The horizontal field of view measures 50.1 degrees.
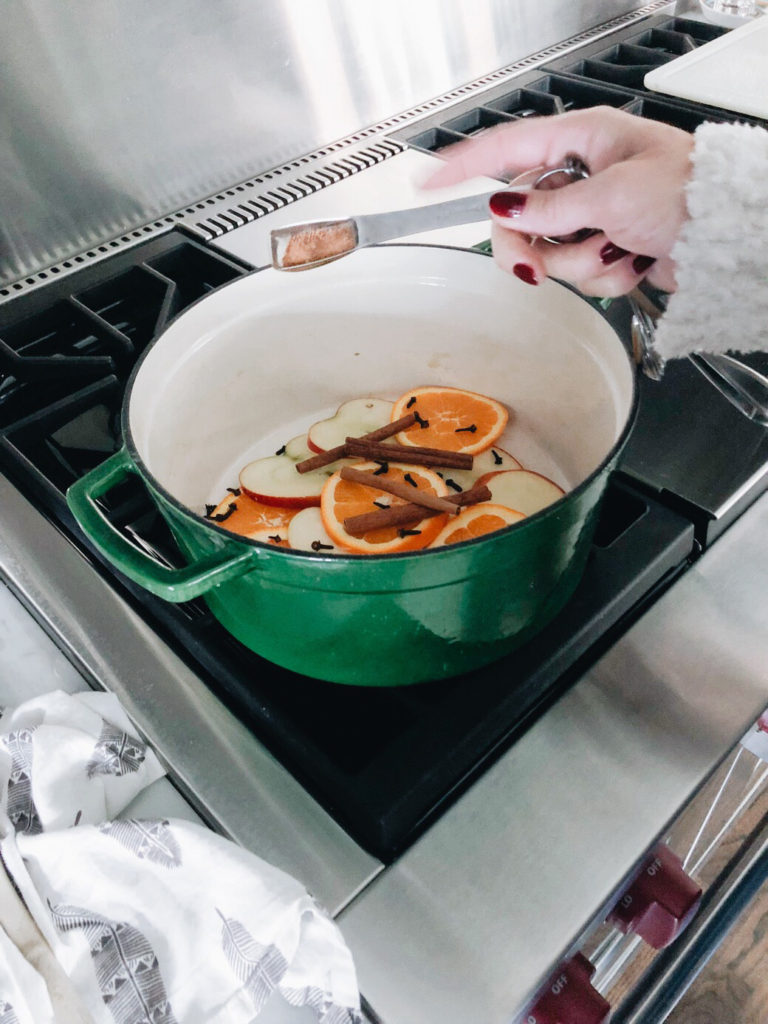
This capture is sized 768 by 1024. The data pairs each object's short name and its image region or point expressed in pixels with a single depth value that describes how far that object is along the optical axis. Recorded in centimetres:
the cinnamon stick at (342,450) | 65
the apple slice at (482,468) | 65
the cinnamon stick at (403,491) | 57
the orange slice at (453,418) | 67
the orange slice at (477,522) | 57
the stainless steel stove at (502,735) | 43
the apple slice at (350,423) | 68
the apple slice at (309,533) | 60
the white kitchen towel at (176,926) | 39
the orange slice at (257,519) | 62
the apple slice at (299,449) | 69
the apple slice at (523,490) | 61
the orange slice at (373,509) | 56
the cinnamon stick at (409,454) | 64
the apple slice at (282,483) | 64
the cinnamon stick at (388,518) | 57
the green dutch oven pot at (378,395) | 43
